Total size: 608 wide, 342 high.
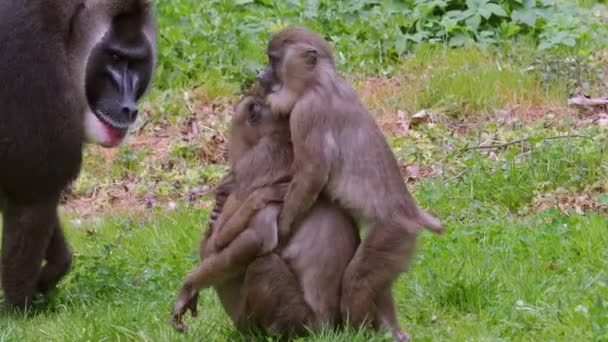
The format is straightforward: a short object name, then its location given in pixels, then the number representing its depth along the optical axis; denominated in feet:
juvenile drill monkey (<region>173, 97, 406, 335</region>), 29.96
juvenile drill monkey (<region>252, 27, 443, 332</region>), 29.63
